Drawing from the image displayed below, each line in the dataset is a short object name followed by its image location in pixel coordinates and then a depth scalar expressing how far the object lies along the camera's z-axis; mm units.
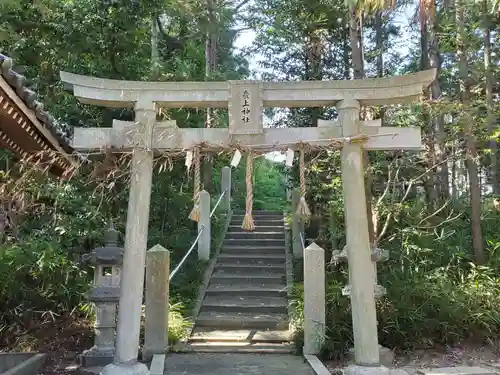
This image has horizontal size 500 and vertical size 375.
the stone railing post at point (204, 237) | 10375
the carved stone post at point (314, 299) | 6520
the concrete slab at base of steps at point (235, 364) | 5723
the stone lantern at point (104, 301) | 6098
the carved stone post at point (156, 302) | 6418
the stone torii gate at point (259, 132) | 4758
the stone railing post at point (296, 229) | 10648
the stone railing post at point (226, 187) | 13992
